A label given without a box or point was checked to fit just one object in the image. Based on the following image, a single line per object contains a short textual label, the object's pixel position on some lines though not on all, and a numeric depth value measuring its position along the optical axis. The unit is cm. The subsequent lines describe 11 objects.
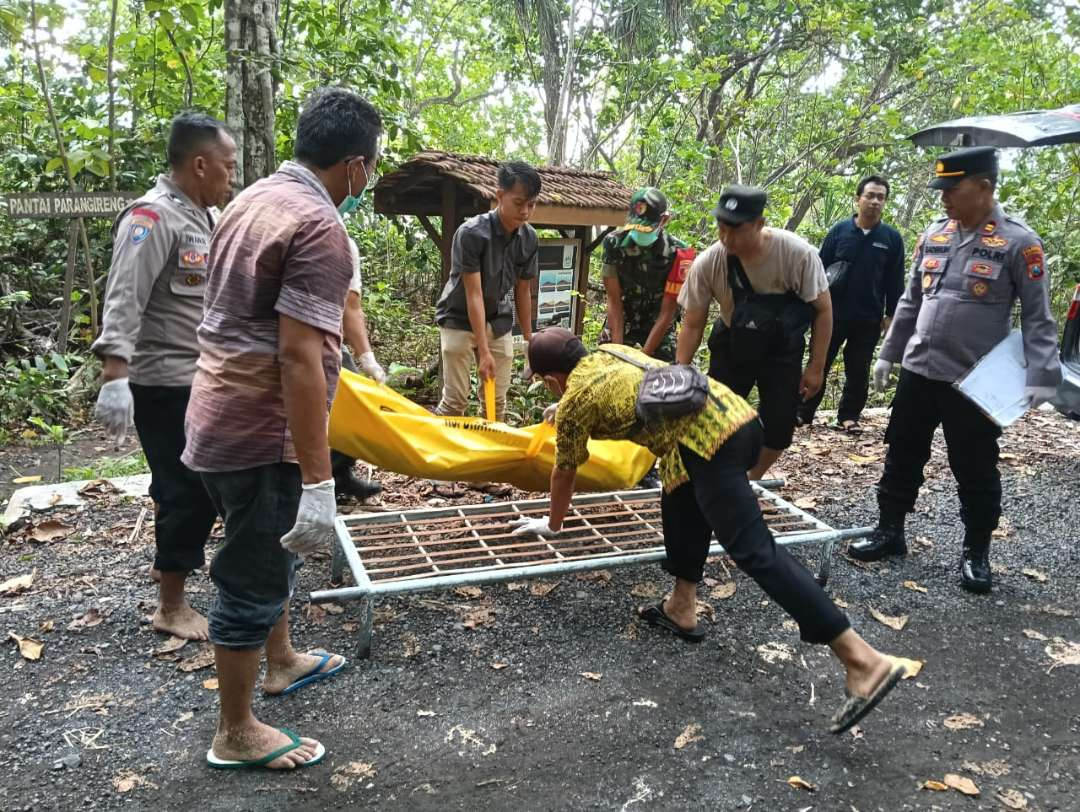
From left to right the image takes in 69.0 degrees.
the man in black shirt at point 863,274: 616
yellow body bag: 404
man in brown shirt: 202
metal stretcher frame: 319
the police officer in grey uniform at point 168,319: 278
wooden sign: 420
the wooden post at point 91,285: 628
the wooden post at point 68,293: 601
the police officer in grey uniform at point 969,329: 367
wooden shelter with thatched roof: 665
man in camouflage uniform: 513
